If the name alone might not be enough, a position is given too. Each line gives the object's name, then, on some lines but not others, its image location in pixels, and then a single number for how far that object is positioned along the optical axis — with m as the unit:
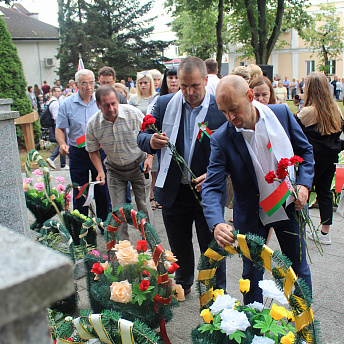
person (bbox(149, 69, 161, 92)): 7.48
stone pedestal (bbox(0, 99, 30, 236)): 4.03
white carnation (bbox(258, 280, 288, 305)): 2.32
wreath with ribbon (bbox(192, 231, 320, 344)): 1.97
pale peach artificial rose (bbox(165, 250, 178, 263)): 2.93
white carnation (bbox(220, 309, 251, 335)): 2.10
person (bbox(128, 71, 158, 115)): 6.83
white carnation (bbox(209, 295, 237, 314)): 2.27
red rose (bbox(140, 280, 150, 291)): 2.75
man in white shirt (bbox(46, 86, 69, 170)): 10.52
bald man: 2.61
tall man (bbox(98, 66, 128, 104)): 6.83
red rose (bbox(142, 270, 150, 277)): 2.88
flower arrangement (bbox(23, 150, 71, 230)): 4.93
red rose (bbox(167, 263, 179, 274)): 2.88
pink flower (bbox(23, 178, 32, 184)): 5.19
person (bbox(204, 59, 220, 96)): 6.73
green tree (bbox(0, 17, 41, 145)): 12.34
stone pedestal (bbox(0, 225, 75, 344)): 0.67
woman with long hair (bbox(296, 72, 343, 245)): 4.91
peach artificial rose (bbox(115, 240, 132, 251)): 3.03
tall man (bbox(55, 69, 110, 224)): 5.57
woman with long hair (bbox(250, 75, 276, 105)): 4.75
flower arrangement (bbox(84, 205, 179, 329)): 2.76
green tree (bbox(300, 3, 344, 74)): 40.44
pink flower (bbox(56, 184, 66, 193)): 5.17
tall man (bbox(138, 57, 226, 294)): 3.28
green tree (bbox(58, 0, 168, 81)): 34.78
